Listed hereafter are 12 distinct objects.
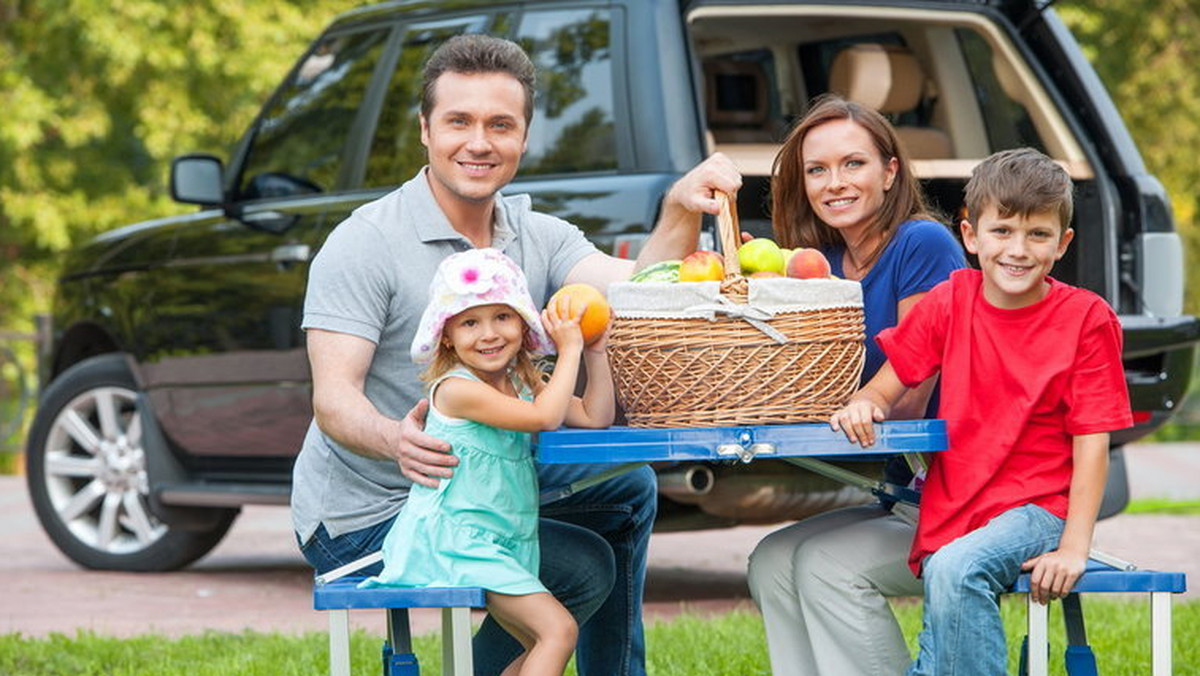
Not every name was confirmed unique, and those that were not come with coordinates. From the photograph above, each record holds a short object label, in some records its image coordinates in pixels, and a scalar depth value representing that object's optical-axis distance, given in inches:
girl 208.1
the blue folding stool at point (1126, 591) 199.1
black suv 358.5
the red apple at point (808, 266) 214.9
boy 202.4
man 233.2
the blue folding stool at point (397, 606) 199.3
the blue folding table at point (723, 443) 199.7
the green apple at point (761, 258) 215.3
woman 220.4
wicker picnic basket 204.4
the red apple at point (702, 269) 212.0
